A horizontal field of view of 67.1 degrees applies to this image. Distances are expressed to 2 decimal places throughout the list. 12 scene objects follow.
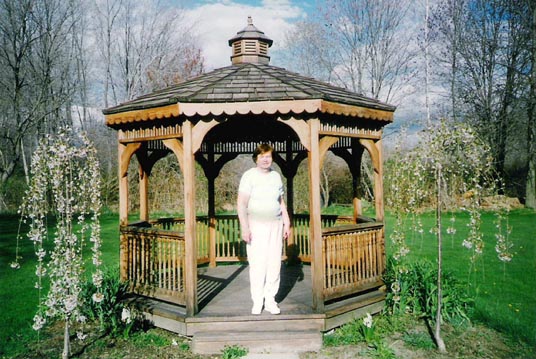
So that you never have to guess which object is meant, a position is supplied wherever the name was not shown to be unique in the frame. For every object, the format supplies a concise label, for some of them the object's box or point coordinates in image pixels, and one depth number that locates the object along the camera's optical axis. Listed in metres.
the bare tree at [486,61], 19.66
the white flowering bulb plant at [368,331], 5.13
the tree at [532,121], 18.02
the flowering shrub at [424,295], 5.87
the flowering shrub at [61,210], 4.58
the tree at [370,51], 22.95
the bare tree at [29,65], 18.80
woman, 5.16
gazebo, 5.25
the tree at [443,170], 4.87
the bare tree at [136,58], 24.42
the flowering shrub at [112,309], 5.56
